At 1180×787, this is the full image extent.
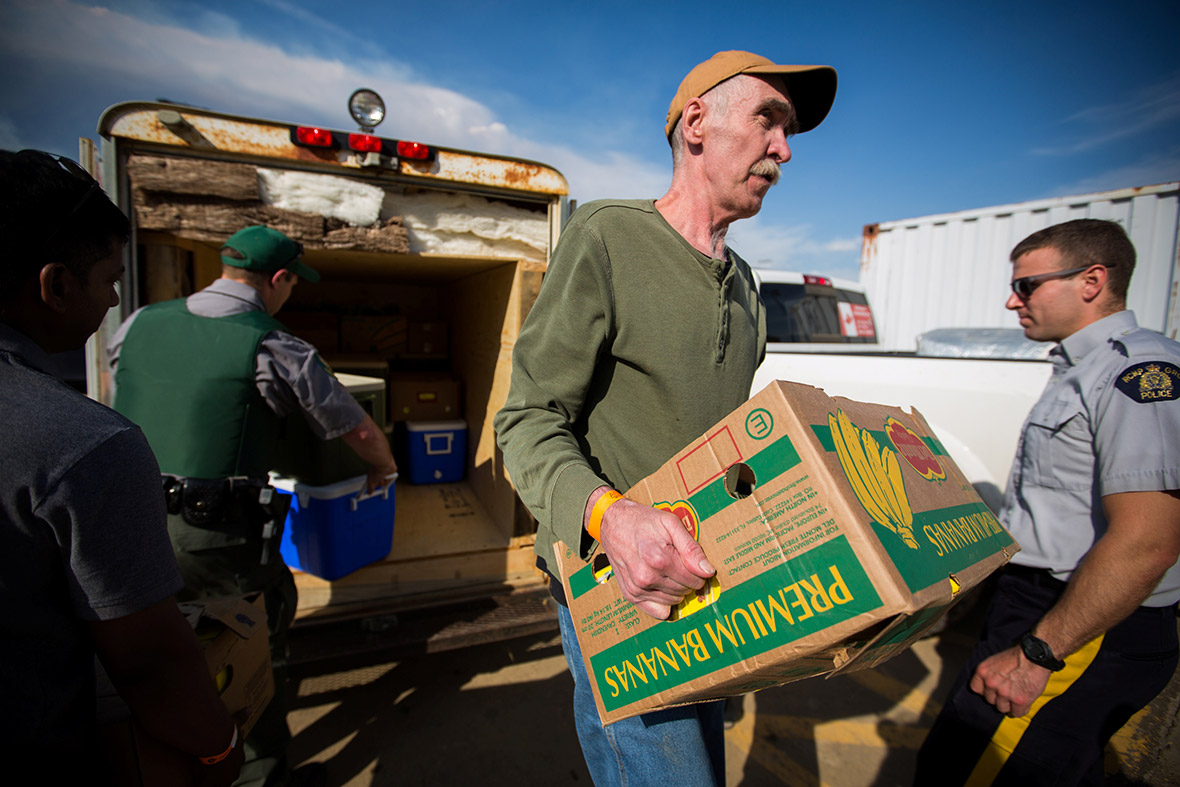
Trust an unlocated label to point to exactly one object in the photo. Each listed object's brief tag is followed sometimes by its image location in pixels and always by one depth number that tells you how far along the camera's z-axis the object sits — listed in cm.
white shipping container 515
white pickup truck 280
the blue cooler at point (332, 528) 286
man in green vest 204
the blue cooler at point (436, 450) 455
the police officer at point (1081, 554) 146
